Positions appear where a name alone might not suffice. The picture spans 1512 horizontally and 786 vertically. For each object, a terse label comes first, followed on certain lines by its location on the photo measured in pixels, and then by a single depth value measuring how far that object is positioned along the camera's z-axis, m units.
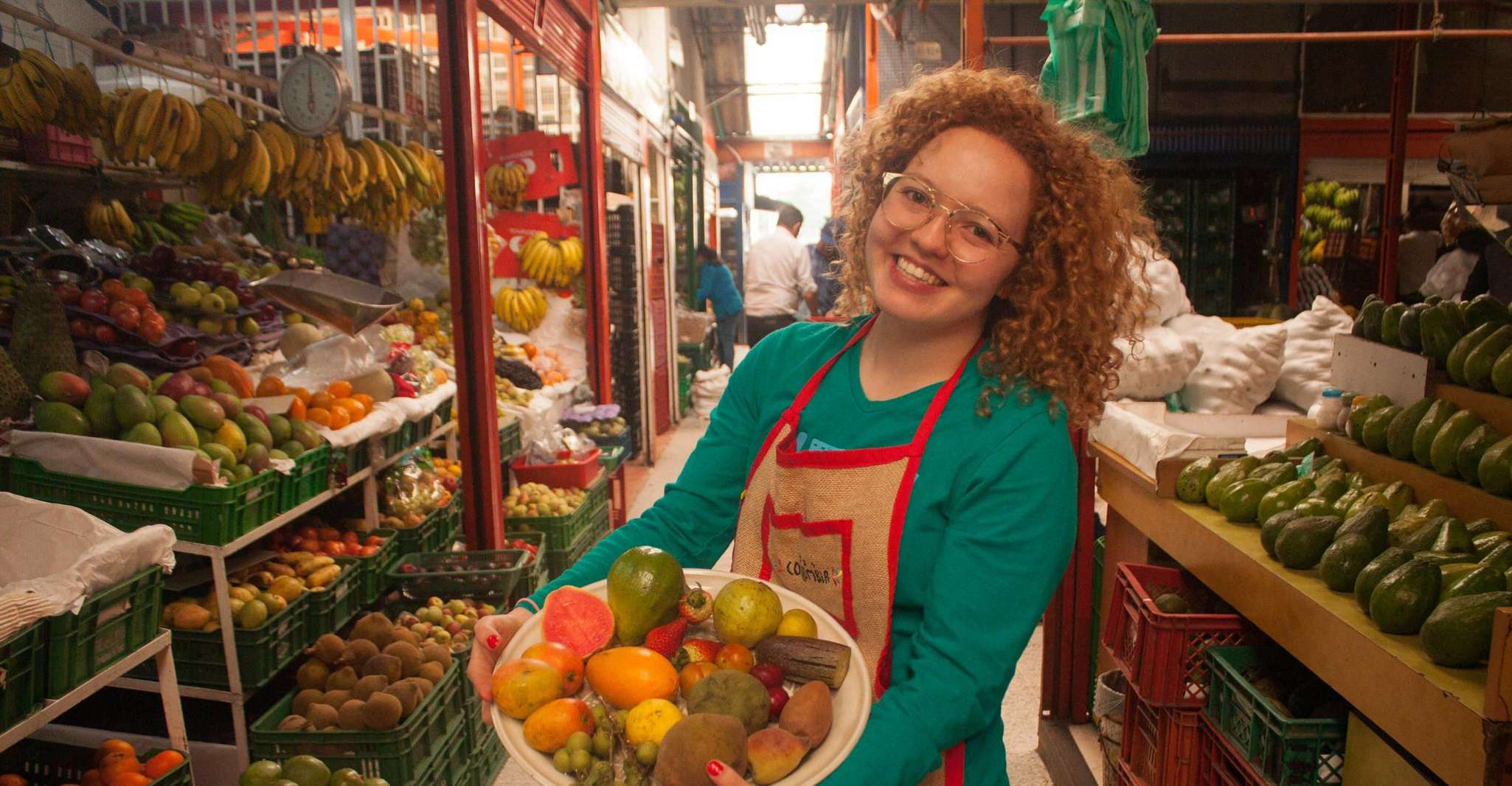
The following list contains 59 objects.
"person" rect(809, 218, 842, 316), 9.03
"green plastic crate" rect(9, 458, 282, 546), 2.58
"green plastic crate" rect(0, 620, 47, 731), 1.85
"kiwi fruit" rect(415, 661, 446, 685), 3.06
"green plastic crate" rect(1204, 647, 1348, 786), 1.94
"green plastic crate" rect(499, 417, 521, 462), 4.71
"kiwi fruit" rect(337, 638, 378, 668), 3.09
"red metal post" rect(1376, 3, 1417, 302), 5.43
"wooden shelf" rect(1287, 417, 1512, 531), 2.05
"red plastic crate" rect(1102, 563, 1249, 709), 2.37
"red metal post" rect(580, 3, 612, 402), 6.41
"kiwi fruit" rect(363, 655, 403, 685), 3.00
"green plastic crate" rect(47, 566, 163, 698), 1.98
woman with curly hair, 1.33
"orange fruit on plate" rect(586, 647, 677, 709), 1.25
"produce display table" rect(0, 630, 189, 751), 1.91
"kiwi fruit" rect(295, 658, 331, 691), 3.01
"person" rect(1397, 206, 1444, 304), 8.65
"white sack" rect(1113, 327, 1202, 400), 3.44
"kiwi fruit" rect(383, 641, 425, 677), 3.07
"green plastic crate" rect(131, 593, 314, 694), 2.73
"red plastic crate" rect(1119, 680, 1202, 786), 2.39
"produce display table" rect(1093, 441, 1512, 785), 1.48
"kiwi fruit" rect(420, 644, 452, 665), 3.16
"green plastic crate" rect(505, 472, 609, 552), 4.62
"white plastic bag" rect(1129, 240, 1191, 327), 3.74
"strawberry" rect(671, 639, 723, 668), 1.33
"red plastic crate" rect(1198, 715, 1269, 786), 2.15
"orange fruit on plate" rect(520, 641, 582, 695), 1.27
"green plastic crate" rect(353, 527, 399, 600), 3.51
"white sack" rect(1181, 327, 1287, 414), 3.48
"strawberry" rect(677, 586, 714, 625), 1.41
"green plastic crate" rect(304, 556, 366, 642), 3.10
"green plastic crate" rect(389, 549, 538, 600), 3.69
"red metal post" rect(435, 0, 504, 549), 3.73
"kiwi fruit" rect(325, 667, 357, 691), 2.95
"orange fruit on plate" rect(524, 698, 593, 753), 1.18
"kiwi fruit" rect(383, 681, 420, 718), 2.80
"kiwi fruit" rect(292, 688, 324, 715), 2.86
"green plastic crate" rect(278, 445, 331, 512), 2.96
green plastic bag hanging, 2.93
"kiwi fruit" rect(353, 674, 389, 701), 2.87
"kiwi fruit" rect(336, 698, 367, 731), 2.73
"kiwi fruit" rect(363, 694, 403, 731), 2.70
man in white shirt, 10.76
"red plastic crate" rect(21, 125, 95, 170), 3.63
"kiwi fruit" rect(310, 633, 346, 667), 3.10
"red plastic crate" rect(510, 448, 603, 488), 5.18
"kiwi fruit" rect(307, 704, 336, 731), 2.76
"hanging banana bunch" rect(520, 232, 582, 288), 6.50
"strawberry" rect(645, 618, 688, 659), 1.35
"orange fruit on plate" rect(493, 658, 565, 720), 1.23
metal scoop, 3.28
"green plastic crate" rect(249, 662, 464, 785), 2.70
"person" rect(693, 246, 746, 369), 11.98
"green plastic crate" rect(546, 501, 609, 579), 4.67
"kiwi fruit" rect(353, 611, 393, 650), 3.22
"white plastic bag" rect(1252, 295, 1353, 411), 3.54
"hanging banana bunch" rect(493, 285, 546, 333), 6.52
